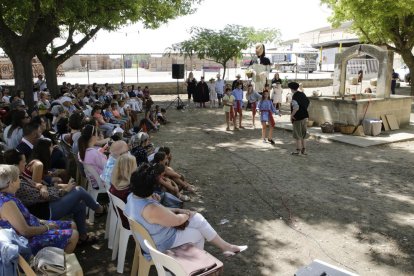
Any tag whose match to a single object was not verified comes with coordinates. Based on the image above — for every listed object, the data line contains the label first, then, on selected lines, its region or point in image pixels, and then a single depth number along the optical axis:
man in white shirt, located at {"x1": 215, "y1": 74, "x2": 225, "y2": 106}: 18.16
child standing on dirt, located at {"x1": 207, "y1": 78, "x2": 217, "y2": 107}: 18.17
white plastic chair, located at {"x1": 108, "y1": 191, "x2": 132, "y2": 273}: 3.98
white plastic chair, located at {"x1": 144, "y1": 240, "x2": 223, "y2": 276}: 2.94
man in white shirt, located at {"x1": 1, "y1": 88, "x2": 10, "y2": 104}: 11.80
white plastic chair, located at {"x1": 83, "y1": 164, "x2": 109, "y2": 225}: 5.15
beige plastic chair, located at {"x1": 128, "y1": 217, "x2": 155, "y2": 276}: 3.30
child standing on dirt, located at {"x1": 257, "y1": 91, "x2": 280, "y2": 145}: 9.94
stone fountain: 11.27
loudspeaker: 17.05
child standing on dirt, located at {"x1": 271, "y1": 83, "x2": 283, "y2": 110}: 15.33
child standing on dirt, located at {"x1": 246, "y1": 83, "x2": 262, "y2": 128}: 12.41
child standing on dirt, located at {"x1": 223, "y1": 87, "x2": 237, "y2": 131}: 11.84
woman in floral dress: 3.34
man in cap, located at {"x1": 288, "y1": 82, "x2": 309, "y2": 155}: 8.49
